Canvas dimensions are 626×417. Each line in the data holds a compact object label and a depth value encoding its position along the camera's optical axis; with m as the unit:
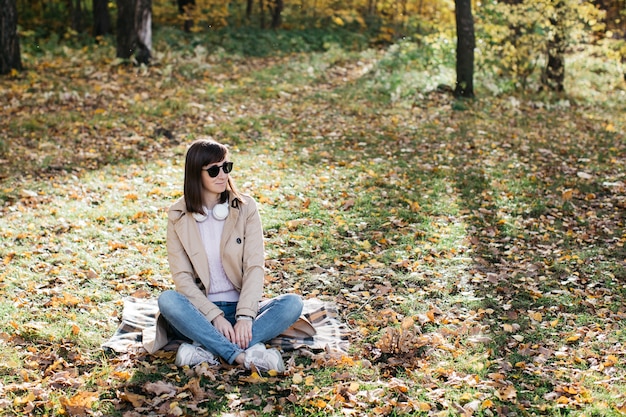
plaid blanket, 4.34
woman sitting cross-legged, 4.02
